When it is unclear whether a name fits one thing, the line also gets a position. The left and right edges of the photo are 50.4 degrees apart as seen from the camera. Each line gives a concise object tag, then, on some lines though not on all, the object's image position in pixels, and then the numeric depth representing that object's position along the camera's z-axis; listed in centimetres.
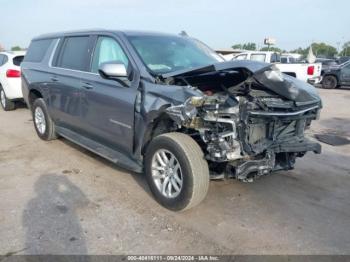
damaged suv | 362
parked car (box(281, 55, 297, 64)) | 1759
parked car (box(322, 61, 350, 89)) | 1844
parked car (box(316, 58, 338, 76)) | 2527
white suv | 972
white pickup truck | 1653
